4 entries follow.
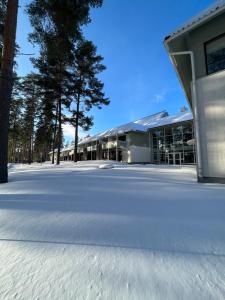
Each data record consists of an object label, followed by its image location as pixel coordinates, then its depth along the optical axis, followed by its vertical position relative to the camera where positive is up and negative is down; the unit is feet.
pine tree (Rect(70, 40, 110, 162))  65.46 +25.94
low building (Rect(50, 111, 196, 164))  71.97 +7.65
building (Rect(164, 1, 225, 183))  21.34 +8.55
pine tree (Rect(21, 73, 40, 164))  95.65 +24.06
